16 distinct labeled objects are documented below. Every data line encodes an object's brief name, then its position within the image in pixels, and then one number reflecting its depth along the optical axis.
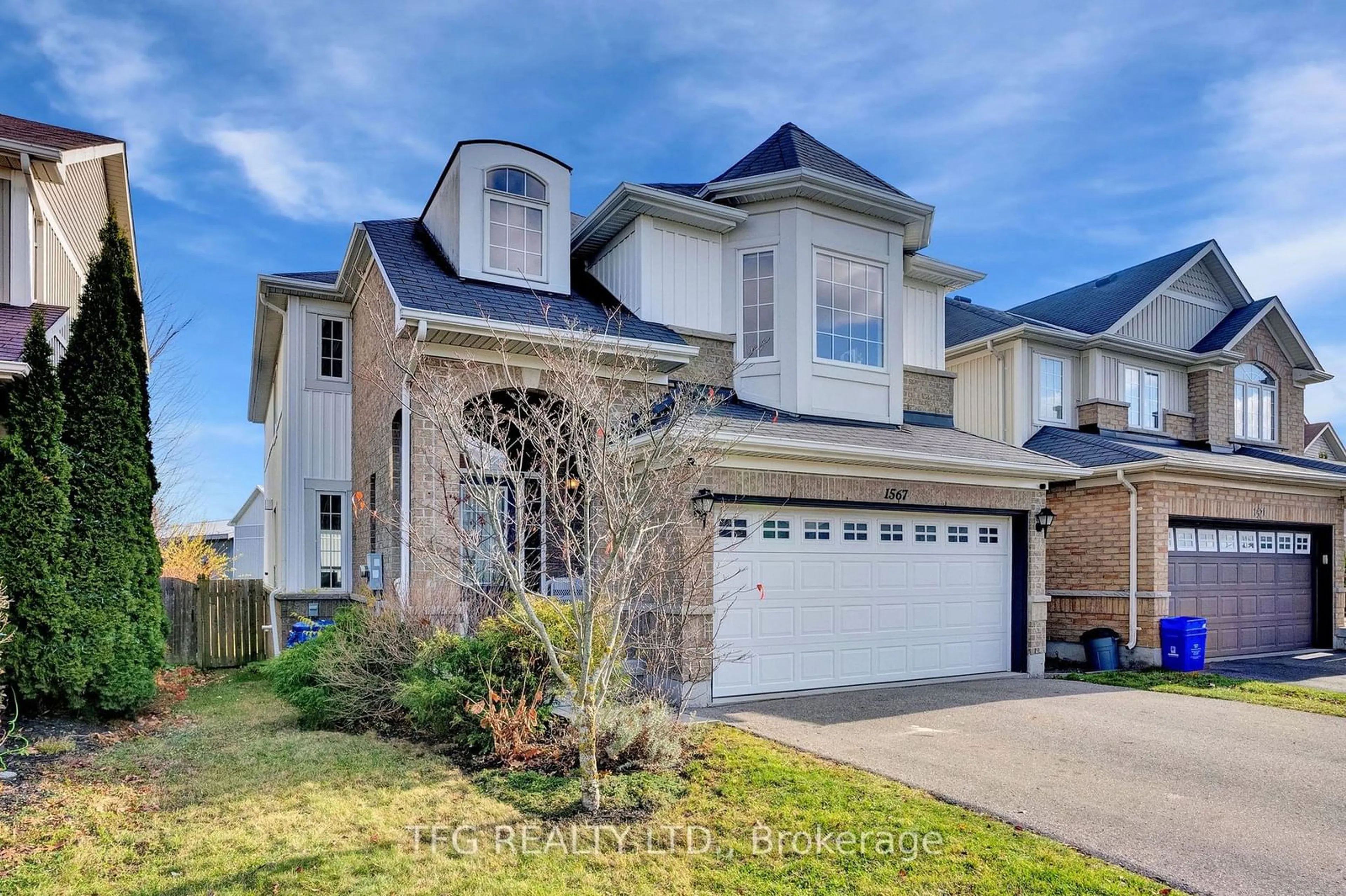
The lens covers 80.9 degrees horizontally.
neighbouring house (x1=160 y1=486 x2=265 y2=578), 34.31
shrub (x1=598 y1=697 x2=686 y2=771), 6.04
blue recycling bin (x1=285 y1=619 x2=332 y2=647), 11.62
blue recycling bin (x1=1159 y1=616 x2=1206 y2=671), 12.25
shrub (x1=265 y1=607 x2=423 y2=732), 7.64
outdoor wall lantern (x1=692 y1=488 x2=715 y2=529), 8.78
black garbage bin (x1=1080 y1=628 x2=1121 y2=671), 12.73
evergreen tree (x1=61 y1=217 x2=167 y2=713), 7.93
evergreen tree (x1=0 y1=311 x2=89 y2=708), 7.41
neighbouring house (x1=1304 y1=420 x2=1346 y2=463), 25.33
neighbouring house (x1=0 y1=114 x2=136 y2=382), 8.51
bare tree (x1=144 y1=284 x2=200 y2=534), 18.72
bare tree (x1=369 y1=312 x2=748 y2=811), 5.35
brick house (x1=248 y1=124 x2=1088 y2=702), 9.60
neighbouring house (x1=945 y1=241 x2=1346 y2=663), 13.13
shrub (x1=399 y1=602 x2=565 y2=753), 6.70
